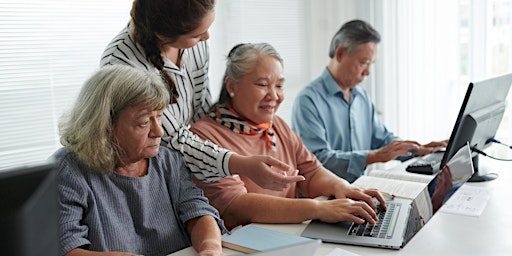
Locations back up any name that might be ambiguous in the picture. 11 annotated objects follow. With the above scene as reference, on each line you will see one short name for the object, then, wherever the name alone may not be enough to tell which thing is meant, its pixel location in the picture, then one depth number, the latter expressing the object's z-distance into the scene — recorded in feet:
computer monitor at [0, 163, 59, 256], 2.18
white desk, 5.35
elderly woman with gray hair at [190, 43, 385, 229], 6.46
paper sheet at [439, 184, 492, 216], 6.48
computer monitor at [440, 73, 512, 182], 6.76
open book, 6.26
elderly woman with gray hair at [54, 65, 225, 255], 5.14
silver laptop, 5.53
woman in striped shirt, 6.14
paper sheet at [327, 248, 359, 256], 5.24
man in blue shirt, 8.96
